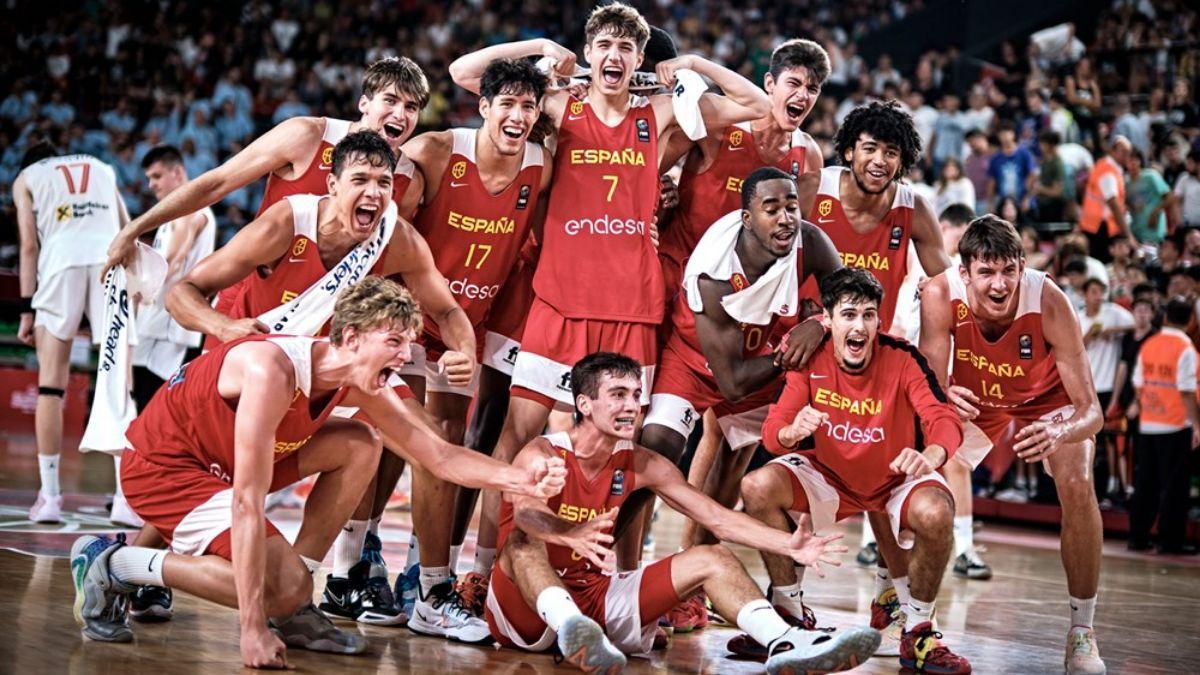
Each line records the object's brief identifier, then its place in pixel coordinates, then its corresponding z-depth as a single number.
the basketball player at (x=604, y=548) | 5.22
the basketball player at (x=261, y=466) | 4.79
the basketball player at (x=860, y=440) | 5.79
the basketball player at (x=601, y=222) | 6.32
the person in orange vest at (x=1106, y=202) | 13.73
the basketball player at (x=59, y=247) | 8.68
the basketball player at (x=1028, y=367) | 6.00
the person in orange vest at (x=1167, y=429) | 10.86
